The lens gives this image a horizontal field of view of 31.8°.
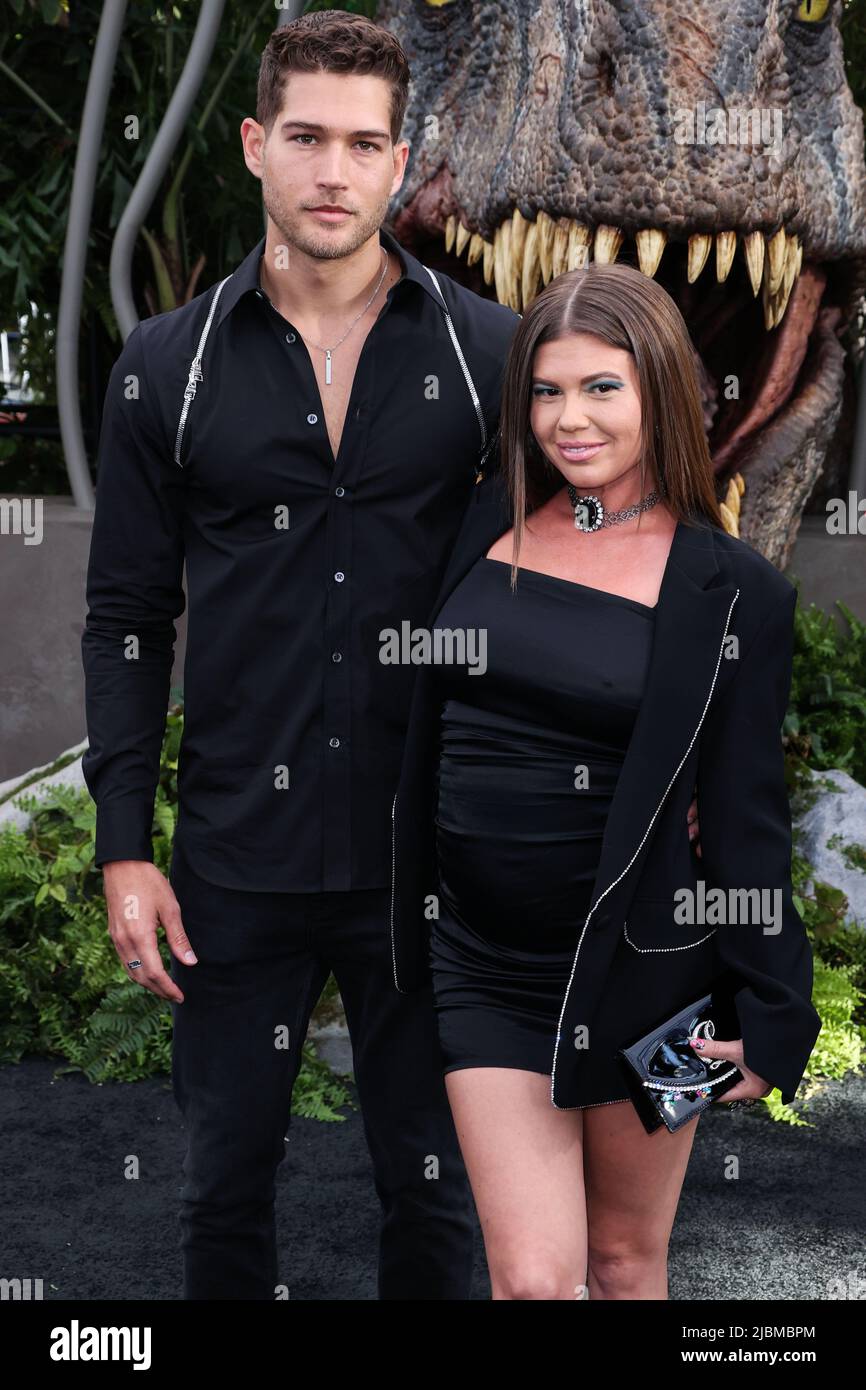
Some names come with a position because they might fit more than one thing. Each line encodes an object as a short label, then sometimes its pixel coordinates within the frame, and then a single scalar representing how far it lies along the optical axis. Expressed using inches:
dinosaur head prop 147.9
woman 88.9
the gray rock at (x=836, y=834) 203.3
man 102.7
